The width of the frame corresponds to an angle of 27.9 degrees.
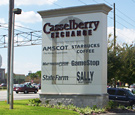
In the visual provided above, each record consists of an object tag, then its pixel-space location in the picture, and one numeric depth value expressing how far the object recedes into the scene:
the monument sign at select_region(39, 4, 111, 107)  16.08
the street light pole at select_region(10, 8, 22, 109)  14.26
